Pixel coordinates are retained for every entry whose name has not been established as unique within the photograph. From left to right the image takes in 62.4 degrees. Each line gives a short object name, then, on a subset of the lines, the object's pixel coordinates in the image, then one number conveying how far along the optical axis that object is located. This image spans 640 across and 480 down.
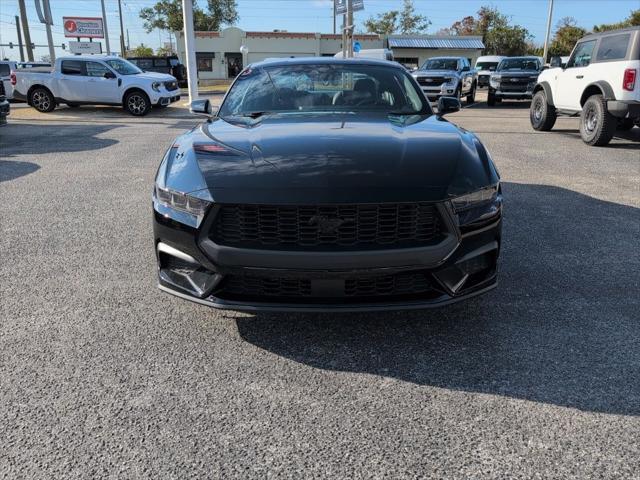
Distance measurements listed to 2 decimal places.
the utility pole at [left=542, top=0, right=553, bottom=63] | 43.66
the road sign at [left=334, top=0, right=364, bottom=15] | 21.45
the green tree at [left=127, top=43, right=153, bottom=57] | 83.28
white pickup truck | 16.44
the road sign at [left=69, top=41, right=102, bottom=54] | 39.44
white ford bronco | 8.95
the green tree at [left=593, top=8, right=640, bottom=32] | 48.75
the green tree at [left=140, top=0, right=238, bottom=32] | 66.62
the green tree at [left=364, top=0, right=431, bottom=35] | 75.75
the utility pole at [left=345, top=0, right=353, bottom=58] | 20.84
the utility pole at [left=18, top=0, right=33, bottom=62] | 30.55
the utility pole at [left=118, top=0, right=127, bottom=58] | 58.84
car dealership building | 51.79
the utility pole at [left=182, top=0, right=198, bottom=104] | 17.31
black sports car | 2.52
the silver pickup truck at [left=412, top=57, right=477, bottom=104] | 19.45
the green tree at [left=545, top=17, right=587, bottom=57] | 59.06
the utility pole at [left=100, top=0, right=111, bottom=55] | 40.87
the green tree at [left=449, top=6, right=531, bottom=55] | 65.56
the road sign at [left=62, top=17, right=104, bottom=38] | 42.25
